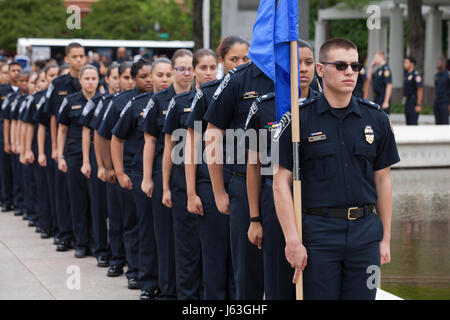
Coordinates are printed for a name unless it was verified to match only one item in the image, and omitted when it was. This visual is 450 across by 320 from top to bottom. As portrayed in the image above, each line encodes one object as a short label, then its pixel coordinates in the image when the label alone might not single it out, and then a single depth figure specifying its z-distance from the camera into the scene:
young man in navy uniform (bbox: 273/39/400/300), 6.57
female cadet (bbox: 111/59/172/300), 10.88
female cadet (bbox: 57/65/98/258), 13.87
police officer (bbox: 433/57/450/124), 31.35
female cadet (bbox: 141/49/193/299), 10.28
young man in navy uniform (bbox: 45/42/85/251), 14.58
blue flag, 7.17
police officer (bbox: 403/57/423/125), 30.36
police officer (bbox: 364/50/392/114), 29.80
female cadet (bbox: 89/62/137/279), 12.37
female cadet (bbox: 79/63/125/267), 13.07
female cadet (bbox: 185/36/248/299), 8.98
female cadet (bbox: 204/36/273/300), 8.05
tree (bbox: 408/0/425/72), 40.20
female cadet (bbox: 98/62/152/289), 11.60
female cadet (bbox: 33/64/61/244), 15.36
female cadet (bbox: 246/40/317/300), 7.27
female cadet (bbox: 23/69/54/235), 15.91
